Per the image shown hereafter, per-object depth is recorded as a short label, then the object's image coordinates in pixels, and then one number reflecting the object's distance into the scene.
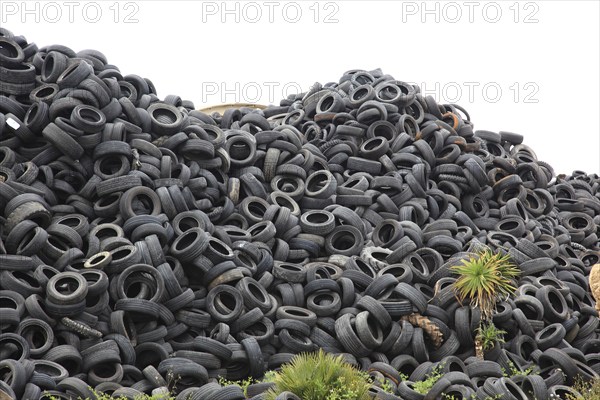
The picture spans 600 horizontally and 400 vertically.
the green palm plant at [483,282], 16.22
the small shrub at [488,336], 16.20
